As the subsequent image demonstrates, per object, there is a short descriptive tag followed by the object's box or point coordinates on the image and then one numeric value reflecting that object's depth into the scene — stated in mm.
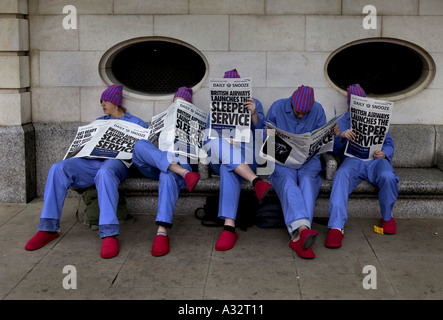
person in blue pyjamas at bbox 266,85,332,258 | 5590
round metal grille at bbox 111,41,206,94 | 7469
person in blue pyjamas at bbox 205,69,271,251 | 5742
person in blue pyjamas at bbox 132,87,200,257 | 5695
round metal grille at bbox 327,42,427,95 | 7363
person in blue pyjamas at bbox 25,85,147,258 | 5672
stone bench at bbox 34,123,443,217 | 6445
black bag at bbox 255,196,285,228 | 6250
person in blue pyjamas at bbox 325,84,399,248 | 5855
